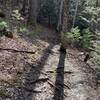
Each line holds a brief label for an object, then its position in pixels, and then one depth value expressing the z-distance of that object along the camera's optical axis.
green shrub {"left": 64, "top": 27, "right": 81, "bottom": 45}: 5.89
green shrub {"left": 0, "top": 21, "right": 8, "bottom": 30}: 4.45
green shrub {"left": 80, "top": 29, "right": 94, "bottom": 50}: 6.69
